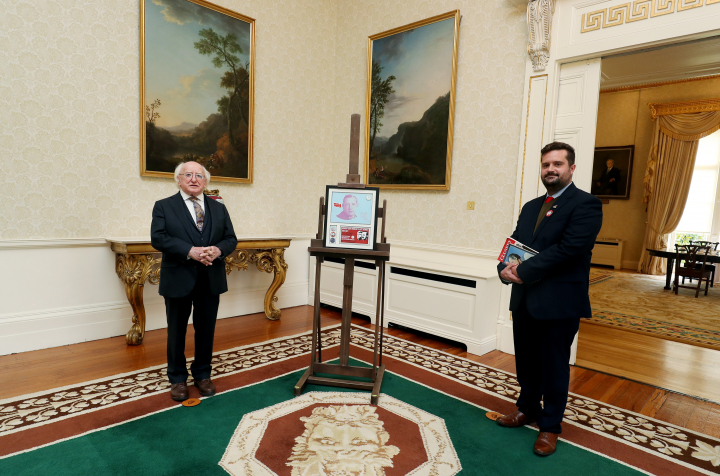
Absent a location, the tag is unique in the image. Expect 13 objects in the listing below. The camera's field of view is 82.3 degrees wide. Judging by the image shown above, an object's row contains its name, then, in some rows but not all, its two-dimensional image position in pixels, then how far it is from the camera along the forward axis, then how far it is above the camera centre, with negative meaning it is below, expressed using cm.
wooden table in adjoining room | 739 -71
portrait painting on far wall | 1022 +109
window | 902 +46
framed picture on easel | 301 -11
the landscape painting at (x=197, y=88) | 423 +118
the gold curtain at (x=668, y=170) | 907 +106
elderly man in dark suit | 274 -46
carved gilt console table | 381 -73
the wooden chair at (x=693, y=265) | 716 -85
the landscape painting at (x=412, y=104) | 475 +125
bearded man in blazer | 229 -38
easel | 299 -81
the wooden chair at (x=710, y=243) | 730 -52
